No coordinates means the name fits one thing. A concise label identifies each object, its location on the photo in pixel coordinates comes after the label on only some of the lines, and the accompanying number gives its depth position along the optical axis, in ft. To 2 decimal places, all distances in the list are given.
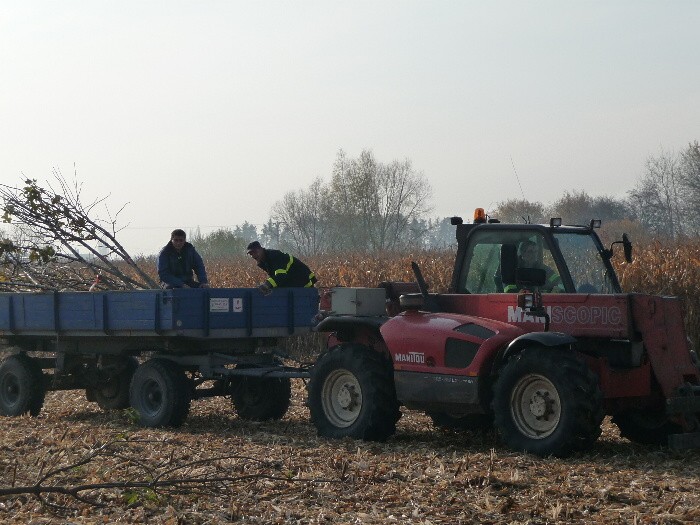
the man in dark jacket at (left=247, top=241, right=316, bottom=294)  45.91
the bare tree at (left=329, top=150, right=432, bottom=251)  302.25
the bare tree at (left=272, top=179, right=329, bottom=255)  316.60
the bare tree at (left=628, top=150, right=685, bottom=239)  246.68
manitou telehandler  32.27
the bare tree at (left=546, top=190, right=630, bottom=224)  289.33
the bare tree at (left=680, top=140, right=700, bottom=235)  235.20
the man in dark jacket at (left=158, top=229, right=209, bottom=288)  46.14
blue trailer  42.86
